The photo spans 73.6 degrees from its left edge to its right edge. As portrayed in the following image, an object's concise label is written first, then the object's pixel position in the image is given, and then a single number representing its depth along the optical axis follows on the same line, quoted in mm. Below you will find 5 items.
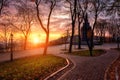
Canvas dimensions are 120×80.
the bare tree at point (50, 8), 11211
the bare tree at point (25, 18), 19094
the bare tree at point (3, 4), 11458
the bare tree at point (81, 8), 13468
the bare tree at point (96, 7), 13677
